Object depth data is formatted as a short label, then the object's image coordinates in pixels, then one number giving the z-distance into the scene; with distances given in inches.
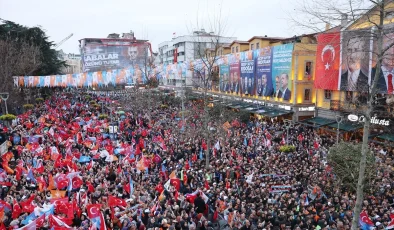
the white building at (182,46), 3016.7
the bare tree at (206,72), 751.7
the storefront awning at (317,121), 1115.4
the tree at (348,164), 541.6
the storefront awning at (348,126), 962.8
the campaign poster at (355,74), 908.2
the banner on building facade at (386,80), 864.7
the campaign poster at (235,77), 1718.8
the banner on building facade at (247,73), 1574.6
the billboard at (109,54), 3366.1
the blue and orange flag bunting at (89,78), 1310.3
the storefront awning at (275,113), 1284.4
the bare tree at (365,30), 317.4
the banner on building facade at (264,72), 1428.4
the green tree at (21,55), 1557.6
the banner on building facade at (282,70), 1305.4
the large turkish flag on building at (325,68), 1062.4
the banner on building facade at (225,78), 1844.6
